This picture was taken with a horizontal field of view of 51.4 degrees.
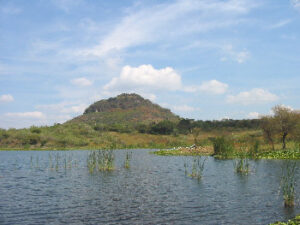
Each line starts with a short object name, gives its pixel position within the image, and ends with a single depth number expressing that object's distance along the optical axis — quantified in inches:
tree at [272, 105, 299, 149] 1974.9
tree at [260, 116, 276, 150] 2038.9
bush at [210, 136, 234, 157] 1825.5
